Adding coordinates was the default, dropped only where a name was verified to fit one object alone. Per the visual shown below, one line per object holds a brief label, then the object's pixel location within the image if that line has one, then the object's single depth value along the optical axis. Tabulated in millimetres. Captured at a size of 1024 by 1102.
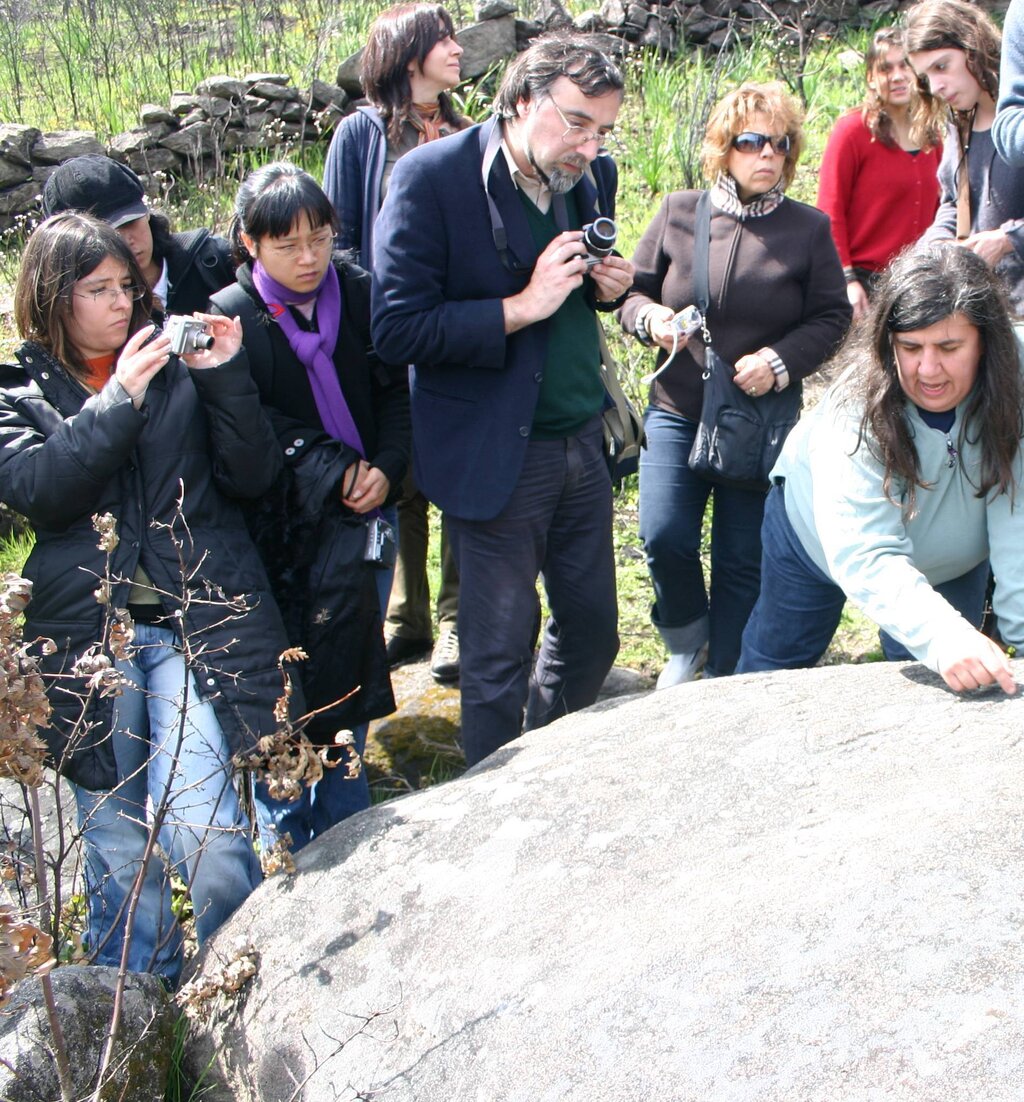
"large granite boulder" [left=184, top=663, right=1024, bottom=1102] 1626
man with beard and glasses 2928
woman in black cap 3129
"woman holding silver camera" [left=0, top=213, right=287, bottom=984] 2557
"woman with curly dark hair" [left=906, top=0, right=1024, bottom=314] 3545
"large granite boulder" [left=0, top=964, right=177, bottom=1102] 2080
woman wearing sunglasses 3436
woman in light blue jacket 2486
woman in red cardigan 4270
